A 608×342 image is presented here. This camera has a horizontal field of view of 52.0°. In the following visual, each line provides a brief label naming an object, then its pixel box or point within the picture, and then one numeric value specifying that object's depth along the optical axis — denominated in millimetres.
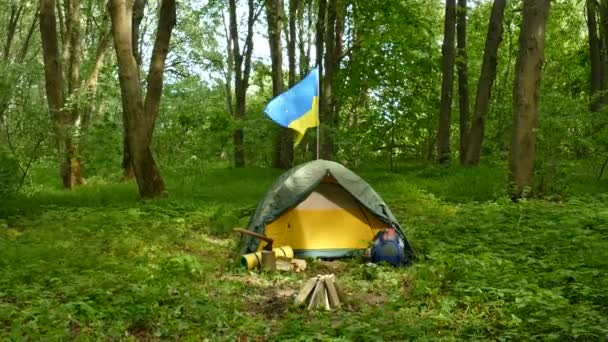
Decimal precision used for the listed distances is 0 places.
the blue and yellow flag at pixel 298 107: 9914
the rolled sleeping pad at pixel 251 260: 8250
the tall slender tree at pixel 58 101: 12820
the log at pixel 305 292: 6469
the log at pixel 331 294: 6449
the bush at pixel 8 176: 11620
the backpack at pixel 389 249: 8461
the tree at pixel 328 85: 17969
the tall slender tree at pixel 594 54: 19406
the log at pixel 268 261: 8219
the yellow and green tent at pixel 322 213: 9289
